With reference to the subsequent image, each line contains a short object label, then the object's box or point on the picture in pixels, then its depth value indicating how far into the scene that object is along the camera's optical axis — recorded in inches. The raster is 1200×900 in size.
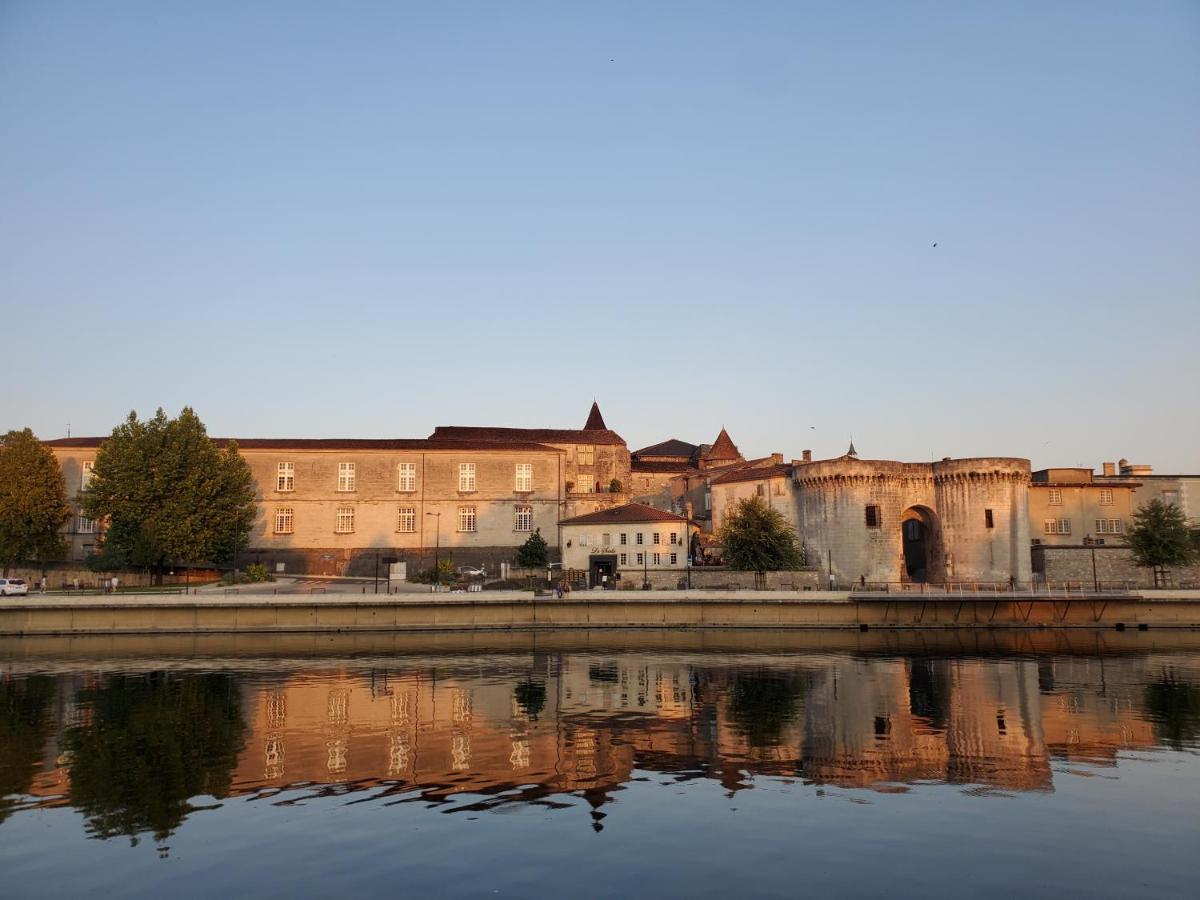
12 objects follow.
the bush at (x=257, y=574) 2187.5
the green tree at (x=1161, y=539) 2198.6
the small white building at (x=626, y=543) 2272.4
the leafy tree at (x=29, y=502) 2235.5
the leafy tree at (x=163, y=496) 2123.5
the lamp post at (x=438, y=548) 2274.6
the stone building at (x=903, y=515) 2393.0
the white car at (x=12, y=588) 1958.7
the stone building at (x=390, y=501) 2484.0
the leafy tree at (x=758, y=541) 2213.3
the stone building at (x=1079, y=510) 2524.6
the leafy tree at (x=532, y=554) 2352.4
